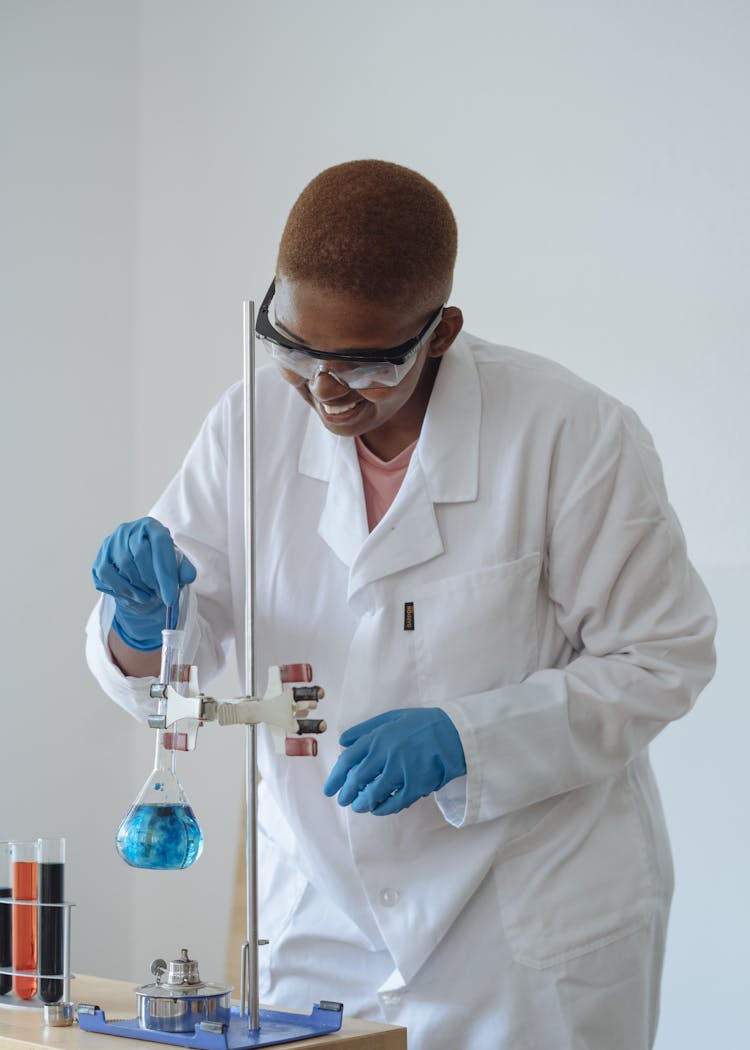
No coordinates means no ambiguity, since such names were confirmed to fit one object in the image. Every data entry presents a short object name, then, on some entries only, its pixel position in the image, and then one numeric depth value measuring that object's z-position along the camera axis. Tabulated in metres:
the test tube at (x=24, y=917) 1.44
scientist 1.45
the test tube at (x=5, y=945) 1.47
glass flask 1.27
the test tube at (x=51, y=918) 1.35
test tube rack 1.30
